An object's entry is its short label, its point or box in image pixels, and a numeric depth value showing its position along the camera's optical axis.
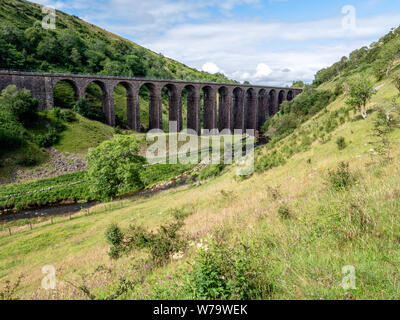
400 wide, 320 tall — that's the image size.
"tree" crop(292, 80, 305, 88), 129.79
